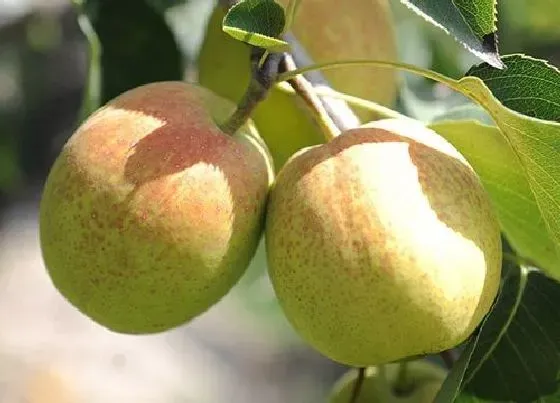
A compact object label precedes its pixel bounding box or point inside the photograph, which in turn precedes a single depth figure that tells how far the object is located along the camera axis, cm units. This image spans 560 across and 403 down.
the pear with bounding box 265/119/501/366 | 57
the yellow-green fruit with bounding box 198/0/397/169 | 69
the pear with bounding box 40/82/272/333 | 58
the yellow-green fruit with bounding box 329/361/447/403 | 69
